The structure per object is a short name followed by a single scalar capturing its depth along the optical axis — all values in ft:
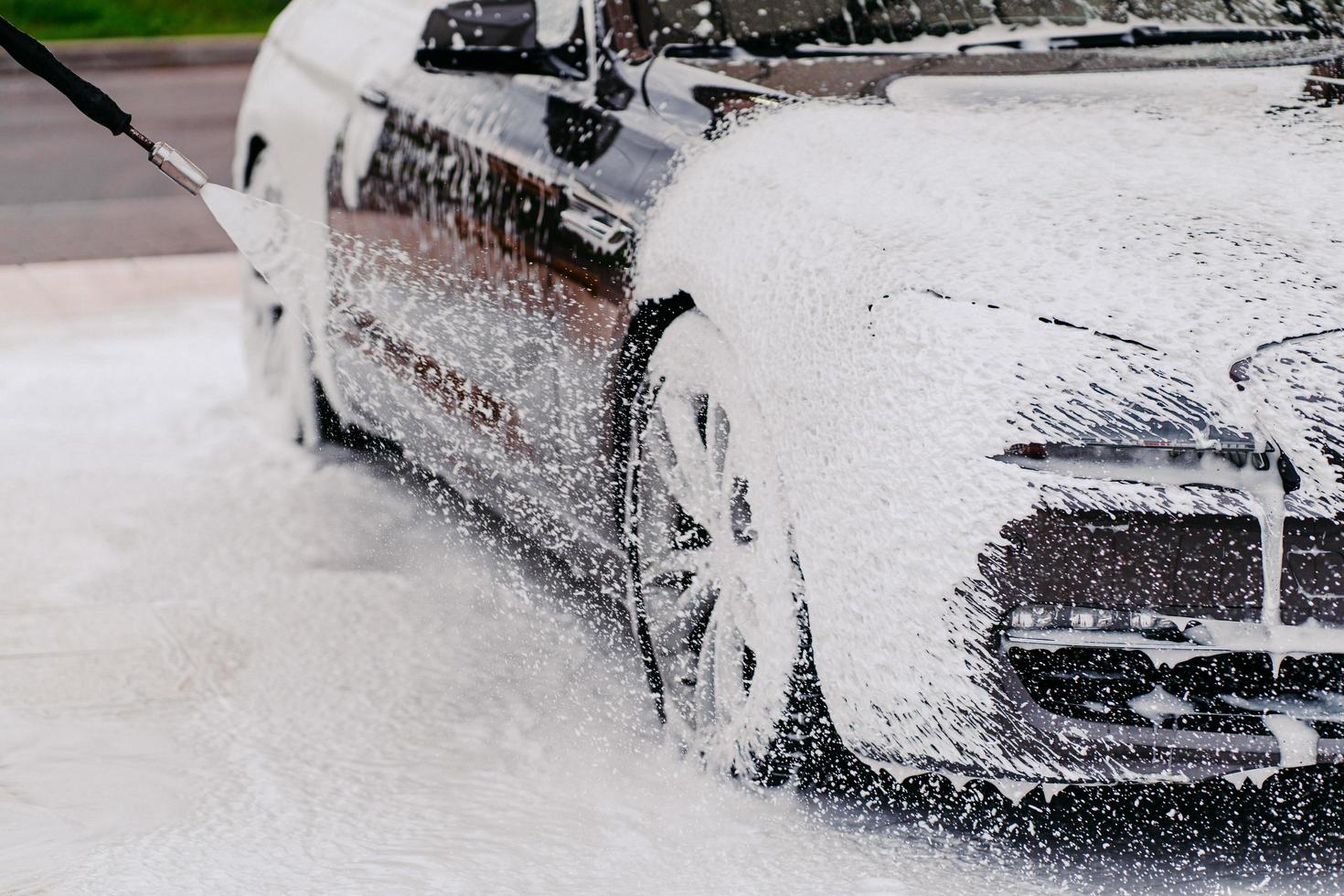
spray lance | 24.76
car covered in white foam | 17.07
